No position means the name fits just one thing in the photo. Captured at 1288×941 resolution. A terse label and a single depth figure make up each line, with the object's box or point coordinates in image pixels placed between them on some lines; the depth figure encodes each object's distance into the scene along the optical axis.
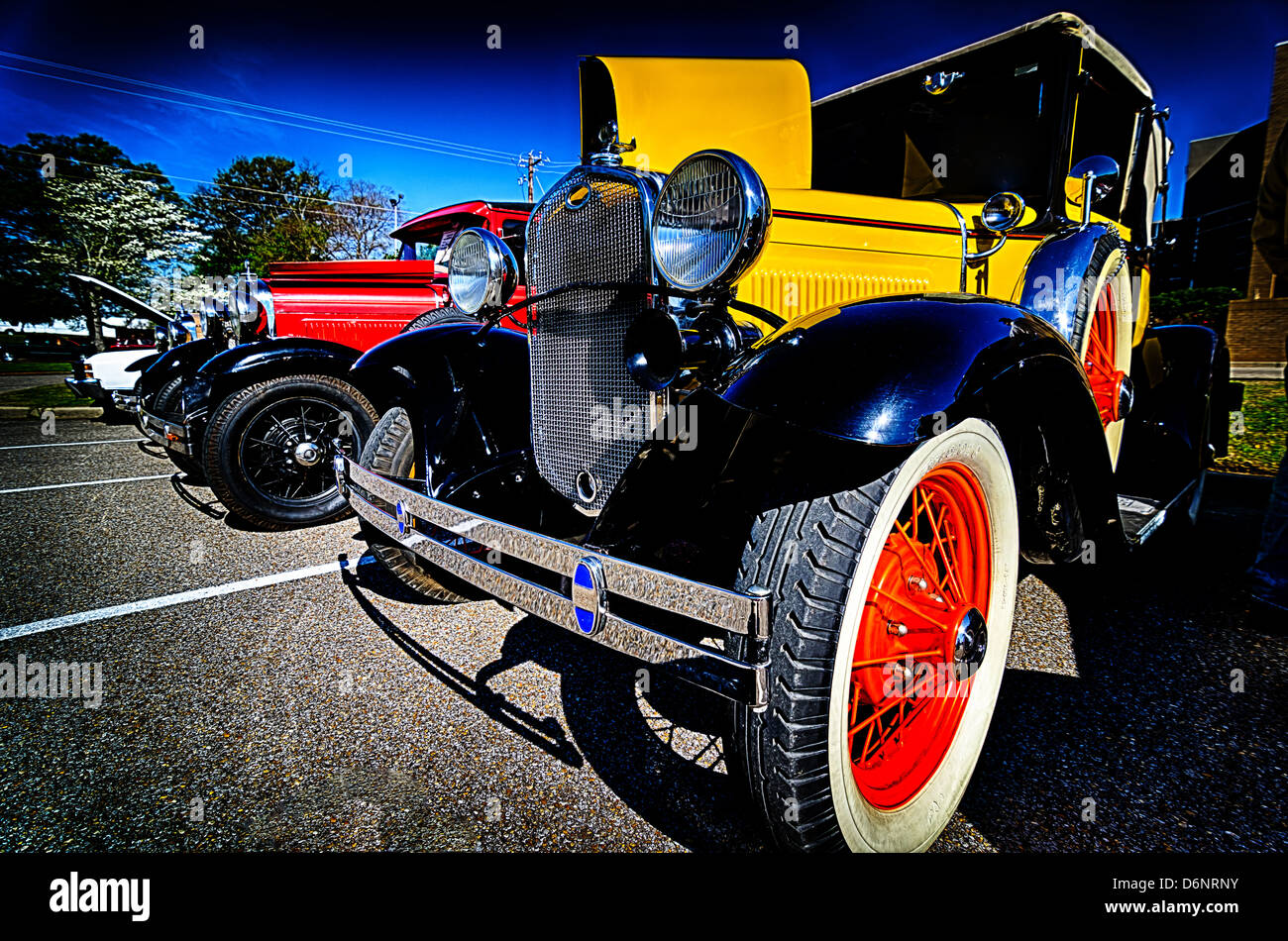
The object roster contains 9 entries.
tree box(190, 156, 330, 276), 30.11
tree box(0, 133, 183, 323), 25.42
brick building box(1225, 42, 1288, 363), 12.23
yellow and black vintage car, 1.12
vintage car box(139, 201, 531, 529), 3.58
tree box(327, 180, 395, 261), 29.64
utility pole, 19.35
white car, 7.61
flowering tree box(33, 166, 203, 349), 25.98
